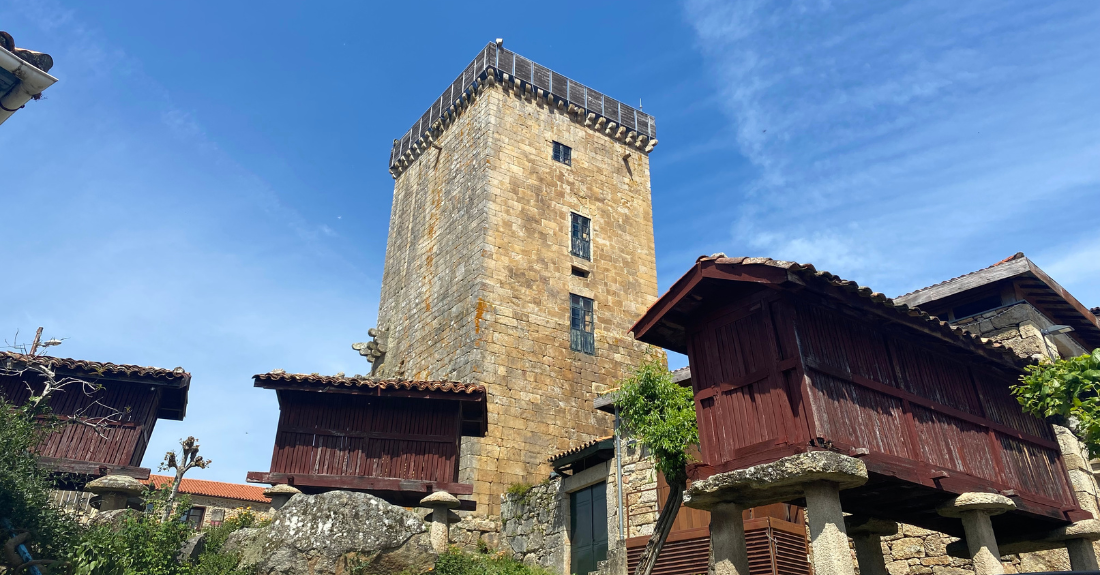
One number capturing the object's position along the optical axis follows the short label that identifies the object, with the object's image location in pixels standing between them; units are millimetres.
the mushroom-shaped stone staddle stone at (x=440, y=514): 12531
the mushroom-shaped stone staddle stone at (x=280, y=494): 12281
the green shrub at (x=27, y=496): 9656
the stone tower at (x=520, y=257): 18391
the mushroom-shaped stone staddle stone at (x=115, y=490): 11586
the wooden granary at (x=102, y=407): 12070
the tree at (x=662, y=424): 9367
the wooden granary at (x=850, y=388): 7793
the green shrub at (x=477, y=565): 11716
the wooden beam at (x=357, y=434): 13039
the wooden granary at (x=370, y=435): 12820
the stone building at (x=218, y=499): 28812
